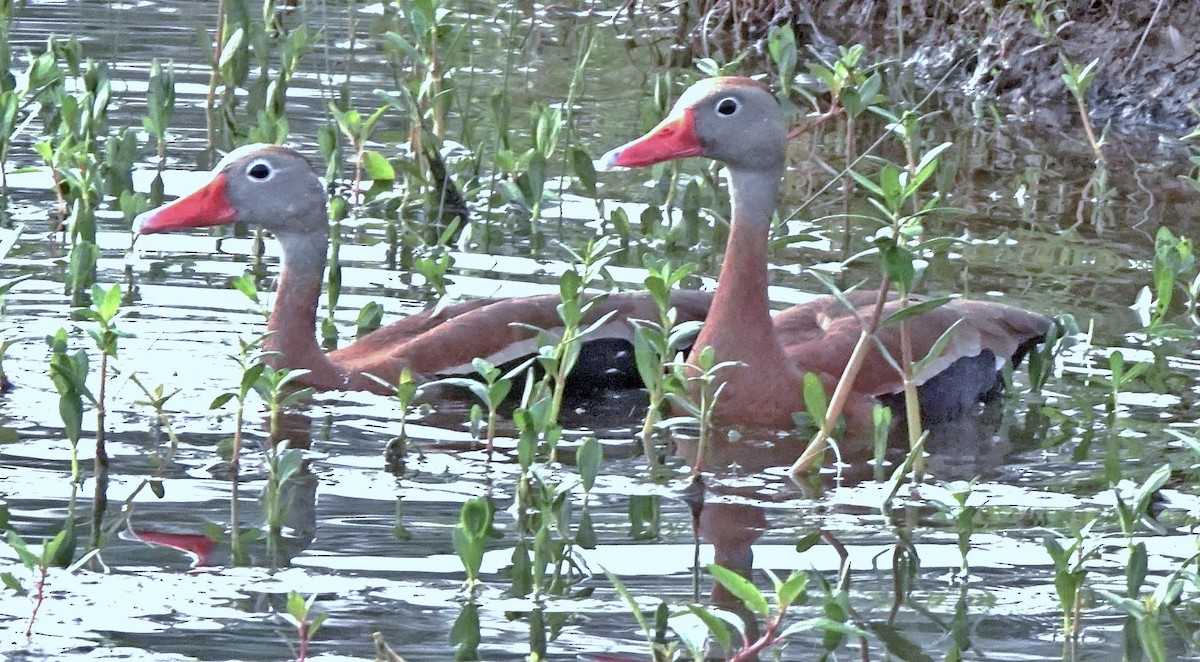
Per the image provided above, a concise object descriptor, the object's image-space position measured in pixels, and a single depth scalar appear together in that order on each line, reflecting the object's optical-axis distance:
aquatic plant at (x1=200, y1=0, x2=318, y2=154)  17.37
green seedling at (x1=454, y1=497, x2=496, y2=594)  8.91
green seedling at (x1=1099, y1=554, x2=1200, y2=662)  8.00
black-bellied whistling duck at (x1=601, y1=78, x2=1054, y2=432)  12.50
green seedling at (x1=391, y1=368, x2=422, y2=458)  11.48
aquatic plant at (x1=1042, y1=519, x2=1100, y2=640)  8.63
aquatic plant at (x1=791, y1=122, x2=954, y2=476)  10.48
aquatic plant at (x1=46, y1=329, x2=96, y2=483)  10.41
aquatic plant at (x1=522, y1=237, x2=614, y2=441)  11.26
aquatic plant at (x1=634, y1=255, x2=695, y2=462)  11.17
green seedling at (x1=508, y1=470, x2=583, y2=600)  9.17
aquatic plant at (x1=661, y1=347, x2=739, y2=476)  10.96
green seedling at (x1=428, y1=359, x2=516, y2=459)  10.91
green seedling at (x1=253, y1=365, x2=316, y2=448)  11.17
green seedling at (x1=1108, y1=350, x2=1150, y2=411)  12.20
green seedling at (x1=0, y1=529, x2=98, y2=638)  8.46
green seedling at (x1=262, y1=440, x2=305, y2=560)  9.93
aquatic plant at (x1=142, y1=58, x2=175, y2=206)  16.52
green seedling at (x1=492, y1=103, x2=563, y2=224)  15.97
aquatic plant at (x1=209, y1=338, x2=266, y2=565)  10.70
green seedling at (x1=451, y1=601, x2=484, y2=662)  8.45
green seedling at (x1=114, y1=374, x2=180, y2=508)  10.56
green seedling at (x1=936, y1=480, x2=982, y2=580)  9.62
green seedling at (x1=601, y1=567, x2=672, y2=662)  7.66
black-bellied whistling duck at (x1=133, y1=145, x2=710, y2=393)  12.88
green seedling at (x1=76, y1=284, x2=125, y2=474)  10.61
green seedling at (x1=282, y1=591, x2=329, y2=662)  7.95
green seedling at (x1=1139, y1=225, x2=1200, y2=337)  13.59
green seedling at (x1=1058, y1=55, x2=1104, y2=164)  18.27
